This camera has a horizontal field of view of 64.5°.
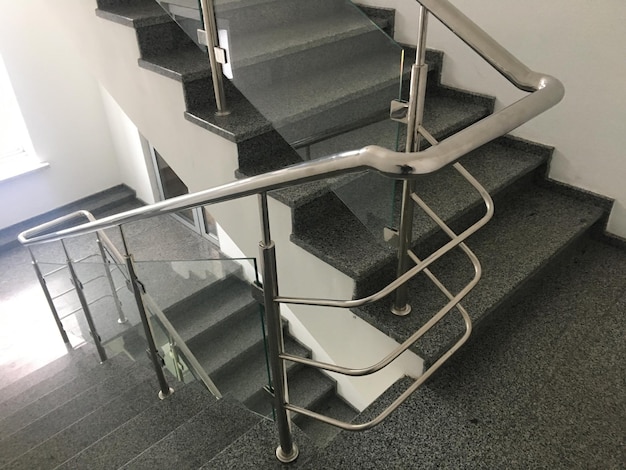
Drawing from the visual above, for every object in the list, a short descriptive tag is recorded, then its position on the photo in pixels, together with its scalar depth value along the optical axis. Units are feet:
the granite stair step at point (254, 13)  5.59
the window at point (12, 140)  16.29
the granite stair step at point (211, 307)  6.04
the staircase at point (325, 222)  4.87
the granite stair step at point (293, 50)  4.98
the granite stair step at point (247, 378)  5.26
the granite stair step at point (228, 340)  5.38
